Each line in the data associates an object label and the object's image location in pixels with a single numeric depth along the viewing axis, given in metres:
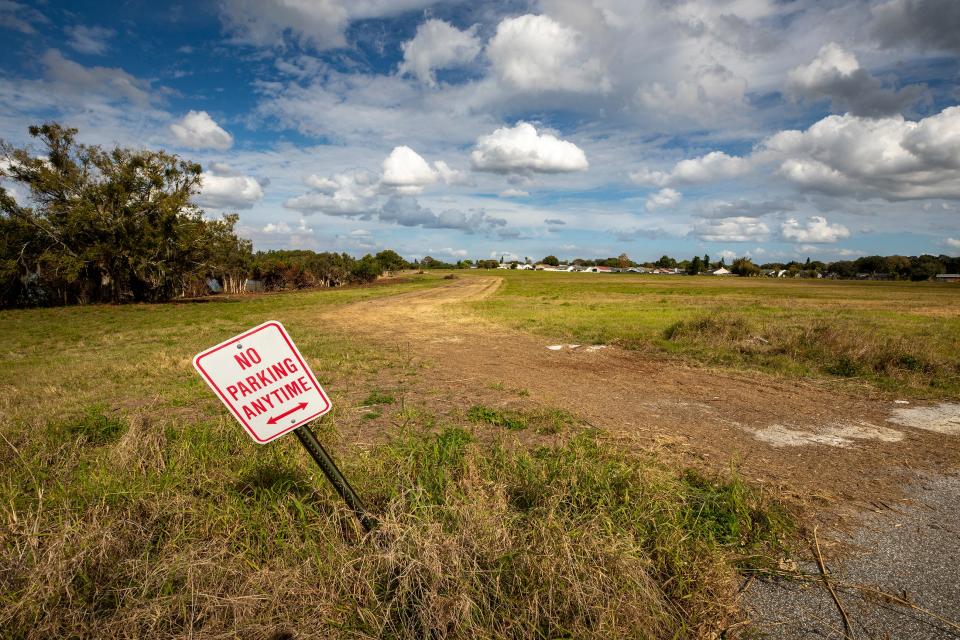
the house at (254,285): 62.92
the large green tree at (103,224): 28.66
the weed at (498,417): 6.83
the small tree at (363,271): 76.06
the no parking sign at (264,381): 2.93
